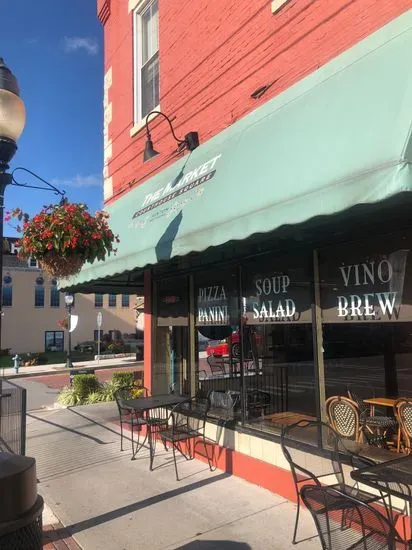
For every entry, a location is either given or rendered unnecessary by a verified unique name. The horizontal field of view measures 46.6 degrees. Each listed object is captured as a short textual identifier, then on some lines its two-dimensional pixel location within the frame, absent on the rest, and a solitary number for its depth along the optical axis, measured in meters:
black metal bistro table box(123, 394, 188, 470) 6.00
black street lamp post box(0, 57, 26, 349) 4.24
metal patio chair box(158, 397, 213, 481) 6.09
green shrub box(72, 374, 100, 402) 11.82
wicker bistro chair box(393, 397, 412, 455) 4.72
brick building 3.67
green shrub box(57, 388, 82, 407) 11.61
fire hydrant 24.61
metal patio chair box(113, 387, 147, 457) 6.63
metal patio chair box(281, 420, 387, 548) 3.99
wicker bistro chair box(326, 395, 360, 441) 5.01
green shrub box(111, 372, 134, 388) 12.27
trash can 2.30
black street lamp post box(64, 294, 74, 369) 25.20
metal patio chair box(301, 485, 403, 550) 3.04
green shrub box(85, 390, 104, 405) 11.65
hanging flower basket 4.76
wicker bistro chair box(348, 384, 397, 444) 5.12
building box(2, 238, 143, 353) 39.22
